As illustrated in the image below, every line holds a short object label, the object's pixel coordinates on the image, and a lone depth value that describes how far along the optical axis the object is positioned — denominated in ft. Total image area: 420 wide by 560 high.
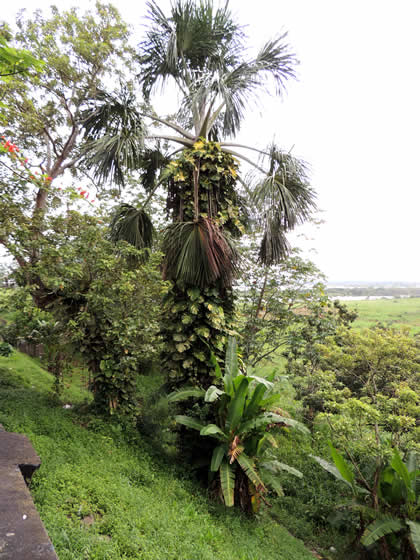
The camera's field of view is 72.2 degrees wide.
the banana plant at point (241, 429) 11.67
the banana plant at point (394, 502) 10.82
